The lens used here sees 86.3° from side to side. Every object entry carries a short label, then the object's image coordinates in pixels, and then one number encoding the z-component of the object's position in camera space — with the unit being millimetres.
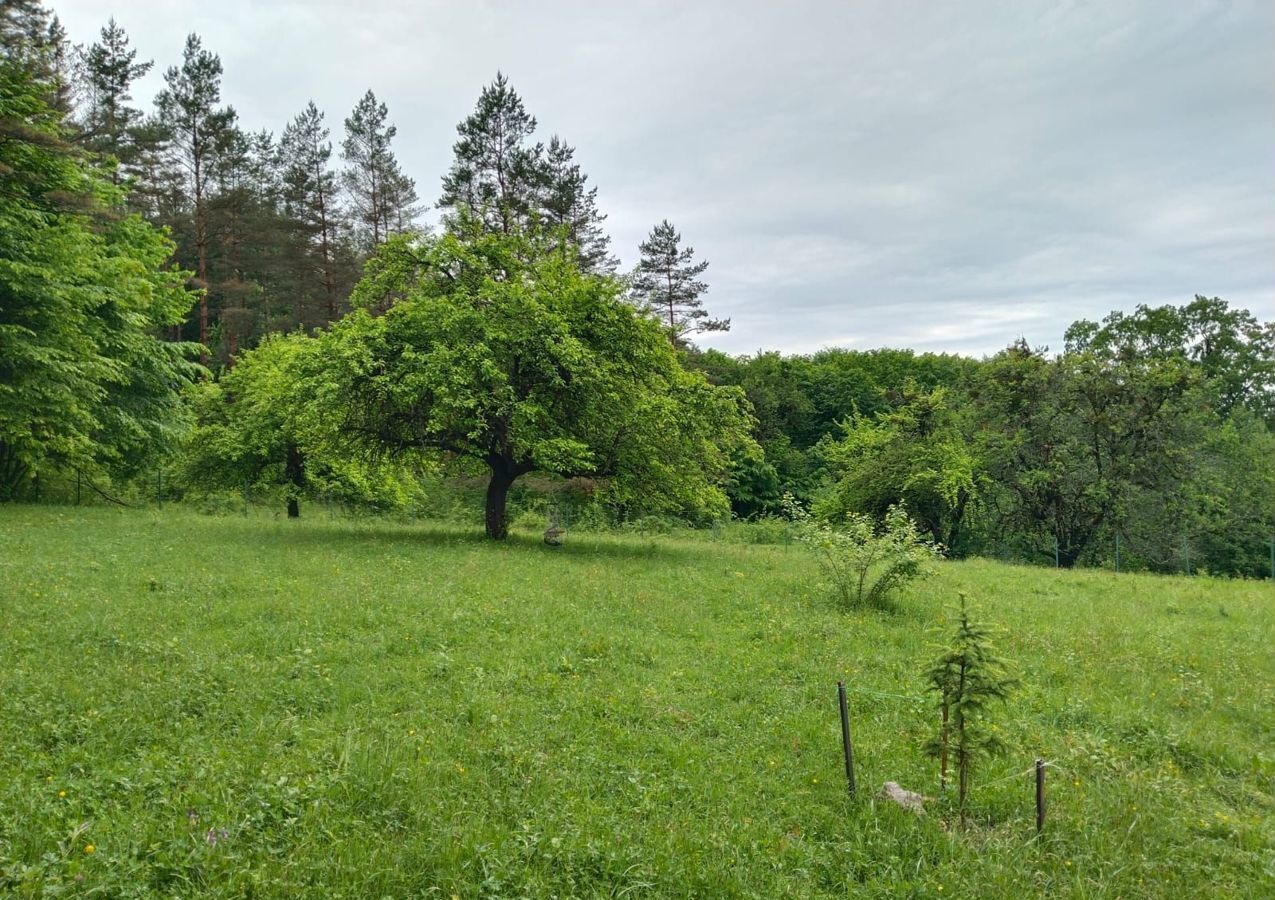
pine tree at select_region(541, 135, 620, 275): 28719
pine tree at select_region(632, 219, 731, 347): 34125
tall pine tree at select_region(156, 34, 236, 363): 28109
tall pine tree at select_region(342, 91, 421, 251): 30672
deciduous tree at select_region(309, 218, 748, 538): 15062
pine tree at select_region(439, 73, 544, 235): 28438
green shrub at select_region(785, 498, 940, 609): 10867
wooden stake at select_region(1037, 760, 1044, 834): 4270
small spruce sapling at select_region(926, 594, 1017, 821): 4410
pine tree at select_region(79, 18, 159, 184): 26172
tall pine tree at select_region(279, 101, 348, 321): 30188
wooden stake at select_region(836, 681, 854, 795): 4793
